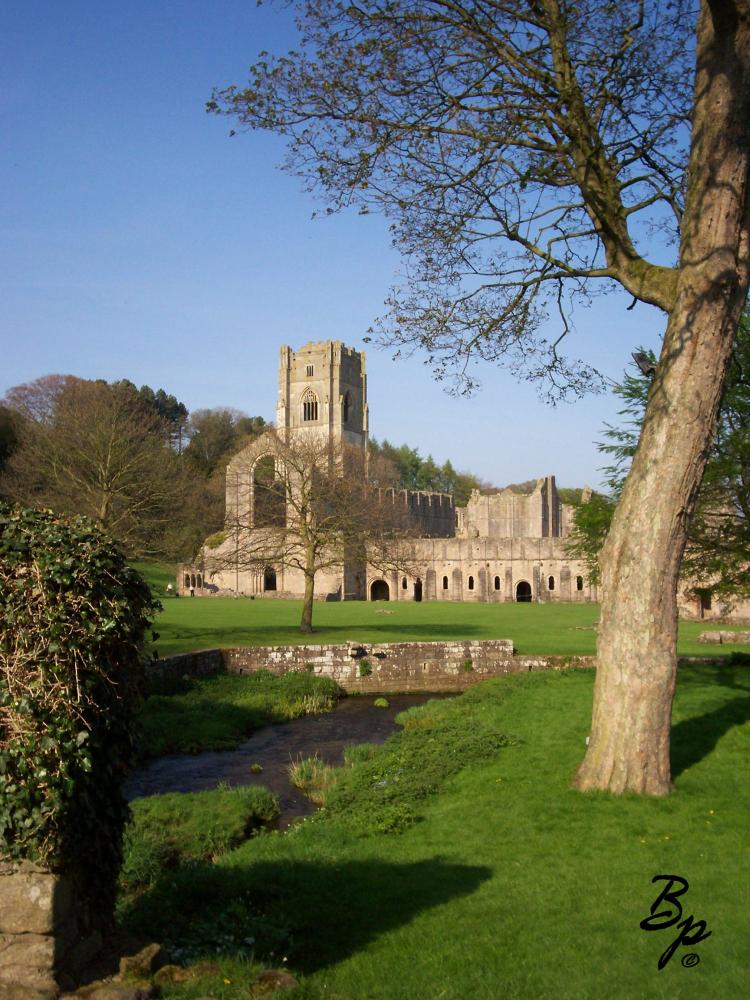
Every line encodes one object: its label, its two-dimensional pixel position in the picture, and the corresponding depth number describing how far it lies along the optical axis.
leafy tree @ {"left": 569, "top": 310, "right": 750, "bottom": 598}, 16.03
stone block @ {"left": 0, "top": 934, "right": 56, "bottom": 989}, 4.81
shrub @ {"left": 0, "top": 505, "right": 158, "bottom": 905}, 4.90
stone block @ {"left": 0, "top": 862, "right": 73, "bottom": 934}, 4.89
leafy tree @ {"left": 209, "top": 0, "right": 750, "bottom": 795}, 9.02
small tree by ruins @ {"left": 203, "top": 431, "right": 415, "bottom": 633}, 31.12
